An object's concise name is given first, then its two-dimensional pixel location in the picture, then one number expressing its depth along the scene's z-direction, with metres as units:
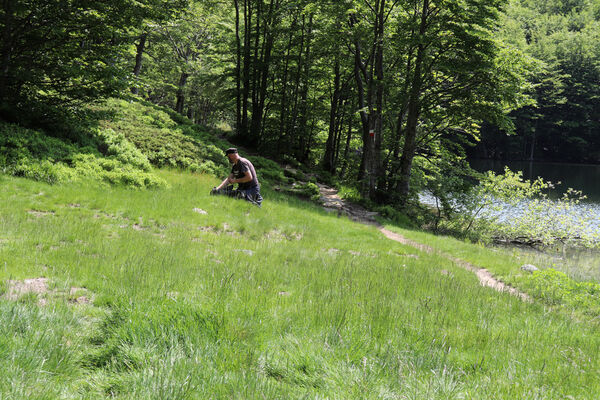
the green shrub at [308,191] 17.80
